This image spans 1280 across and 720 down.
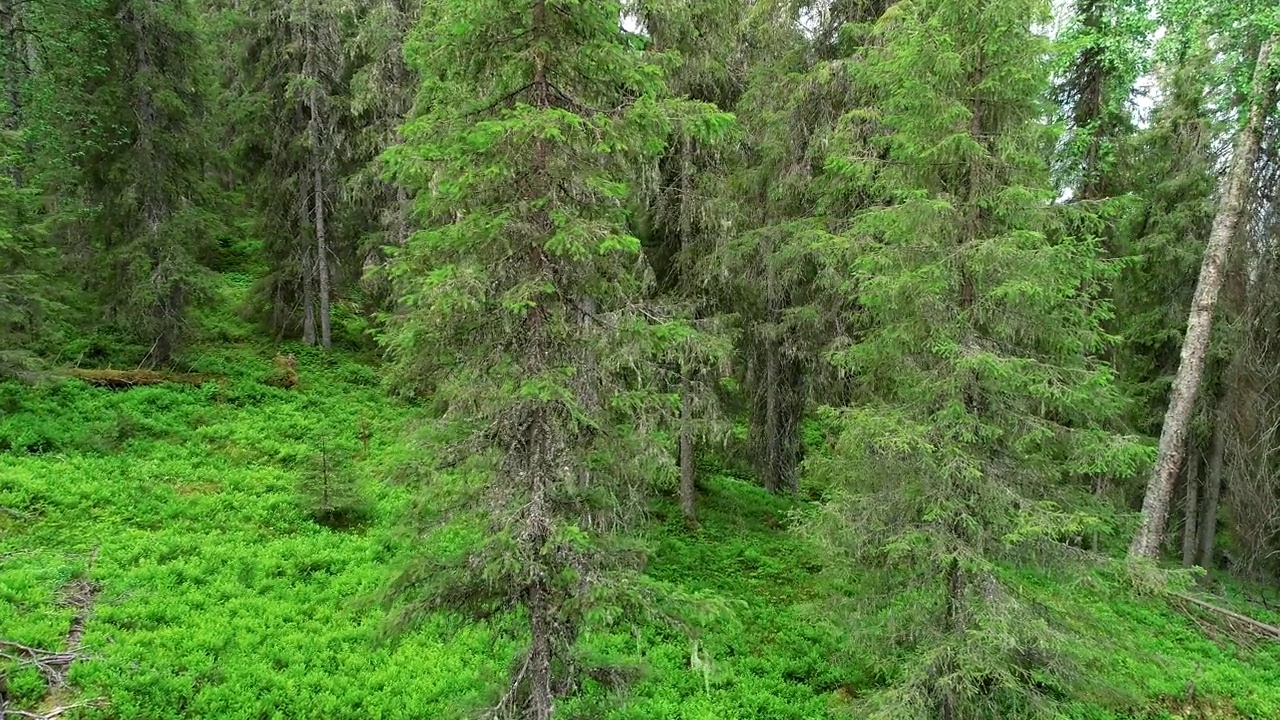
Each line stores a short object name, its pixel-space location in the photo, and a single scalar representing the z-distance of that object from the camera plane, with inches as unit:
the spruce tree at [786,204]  419.5
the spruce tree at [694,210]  427.8
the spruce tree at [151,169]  570.6
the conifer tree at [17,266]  403.5
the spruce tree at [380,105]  635.5
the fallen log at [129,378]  560.7
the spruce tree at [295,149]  725.9
